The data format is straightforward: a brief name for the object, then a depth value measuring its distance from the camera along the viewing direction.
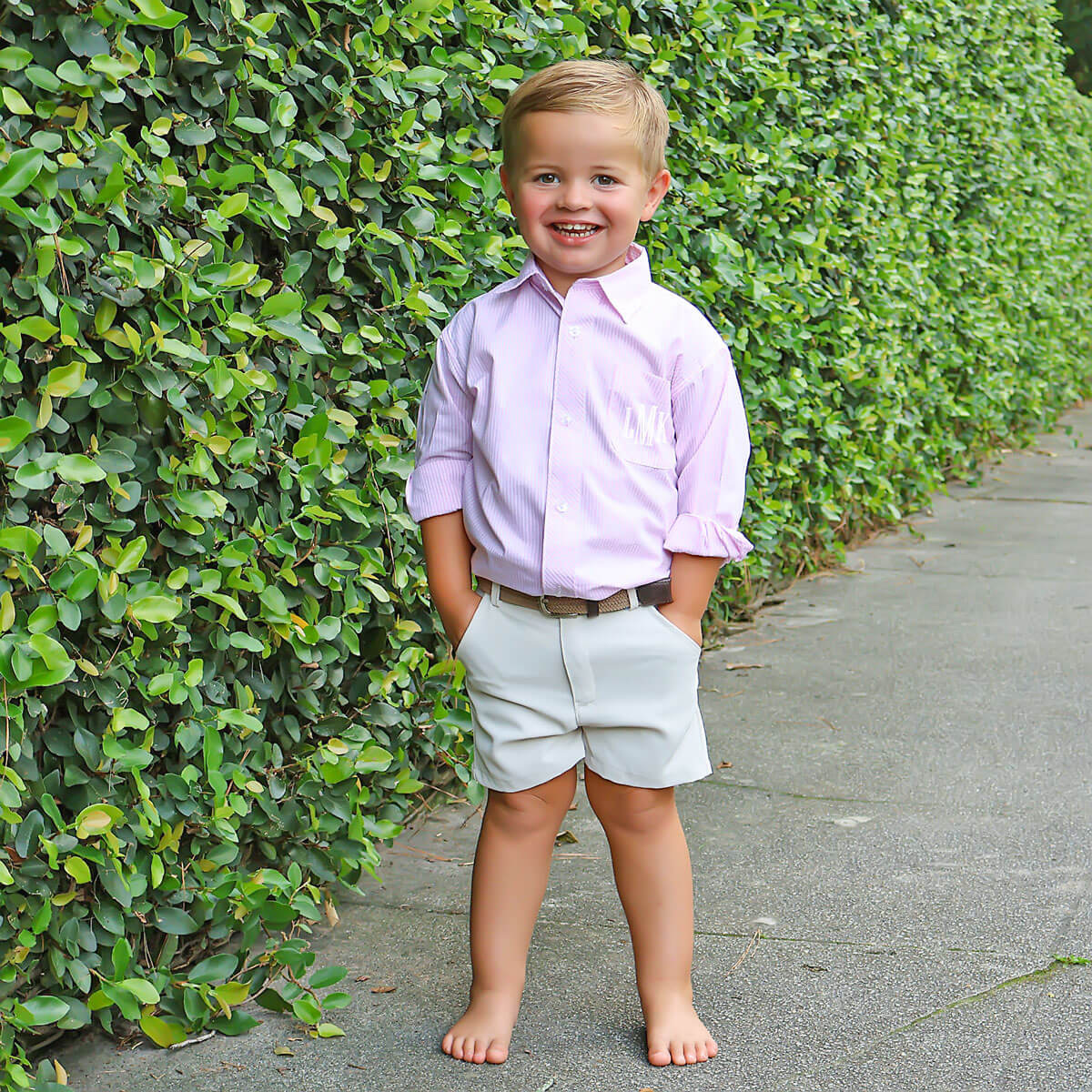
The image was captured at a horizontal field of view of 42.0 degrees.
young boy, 2.30
